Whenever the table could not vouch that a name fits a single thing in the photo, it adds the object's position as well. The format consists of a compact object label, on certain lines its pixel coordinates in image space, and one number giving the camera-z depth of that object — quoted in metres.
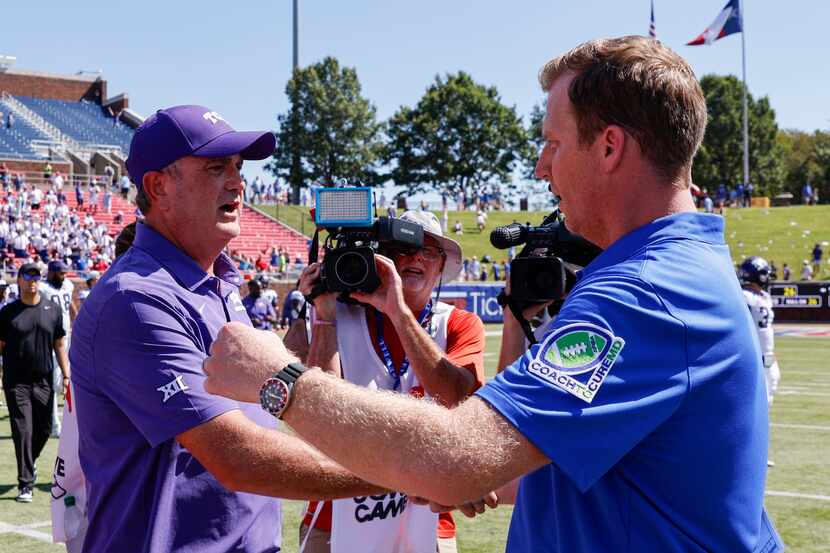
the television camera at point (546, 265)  2.93
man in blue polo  1.65
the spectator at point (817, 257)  43.96
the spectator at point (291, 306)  19.39
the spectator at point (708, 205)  52.89
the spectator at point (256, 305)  17.36
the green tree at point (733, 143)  82.31
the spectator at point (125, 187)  44.66
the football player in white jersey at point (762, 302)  10.75
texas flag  48.75
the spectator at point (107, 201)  41.16
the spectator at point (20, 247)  30.70
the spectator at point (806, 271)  41.97
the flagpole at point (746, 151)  54.38
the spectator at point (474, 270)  41.16
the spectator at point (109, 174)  45.41
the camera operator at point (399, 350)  3.57
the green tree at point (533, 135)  84.56
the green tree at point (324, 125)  70.75
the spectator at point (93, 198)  40.84
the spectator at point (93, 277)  16.23
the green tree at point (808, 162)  86.25
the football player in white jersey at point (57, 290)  11.41
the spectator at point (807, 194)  66.46
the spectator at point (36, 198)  37.12
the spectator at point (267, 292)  25.49
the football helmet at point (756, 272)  11.32
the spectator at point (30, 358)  9.24
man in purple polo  2.29
